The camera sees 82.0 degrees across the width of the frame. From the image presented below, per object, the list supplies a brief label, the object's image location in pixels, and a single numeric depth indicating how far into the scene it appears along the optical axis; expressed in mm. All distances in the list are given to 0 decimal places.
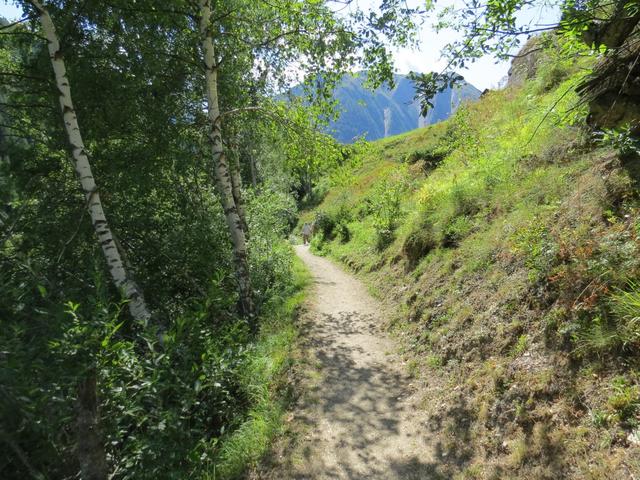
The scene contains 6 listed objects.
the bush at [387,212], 13492
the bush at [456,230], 8328
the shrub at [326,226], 22547
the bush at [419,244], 9537
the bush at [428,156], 19014
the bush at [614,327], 3555
